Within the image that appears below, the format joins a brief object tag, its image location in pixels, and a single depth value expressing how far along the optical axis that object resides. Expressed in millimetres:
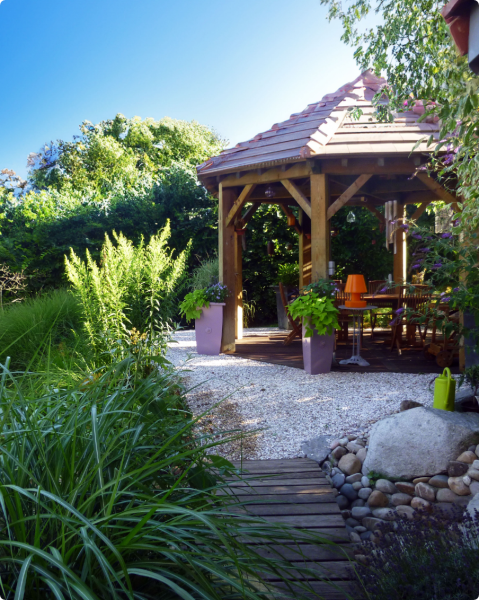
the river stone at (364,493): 2672
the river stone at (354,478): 2838
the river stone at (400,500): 2582
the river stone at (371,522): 2295
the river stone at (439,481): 2684
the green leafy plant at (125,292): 4359
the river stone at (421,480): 2746
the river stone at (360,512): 2455
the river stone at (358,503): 2624
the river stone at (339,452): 3183
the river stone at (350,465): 2955
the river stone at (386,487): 2684
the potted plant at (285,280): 10383
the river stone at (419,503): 2473
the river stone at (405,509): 2441
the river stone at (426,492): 2596
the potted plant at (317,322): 5660
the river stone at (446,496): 2555
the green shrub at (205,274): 8908
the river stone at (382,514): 2320
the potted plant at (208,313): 7219
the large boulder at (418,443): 2811
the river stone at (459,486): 2561
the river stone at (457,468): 2692
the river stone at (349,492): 2699
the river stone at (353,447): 3256
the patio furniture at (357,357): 6254
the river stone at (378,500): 2567
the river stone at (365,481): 2777
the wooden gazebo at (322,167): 6066
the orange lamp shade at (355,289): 6273
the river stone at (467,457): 2748
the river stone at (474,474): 2576
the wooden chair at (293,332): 7332
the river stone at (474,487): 2502
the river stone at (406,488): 2680
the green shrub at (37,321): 4277
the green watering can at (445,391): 3396
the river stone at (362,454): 3092
